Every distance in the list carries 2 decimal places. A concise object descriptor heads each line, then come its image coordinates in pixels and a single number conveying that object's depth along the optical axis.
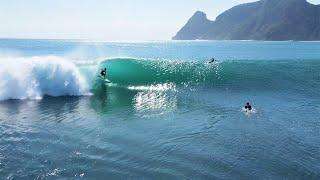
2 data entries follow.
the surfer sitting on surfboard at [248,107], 14.70
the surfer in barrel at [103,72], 20.72
